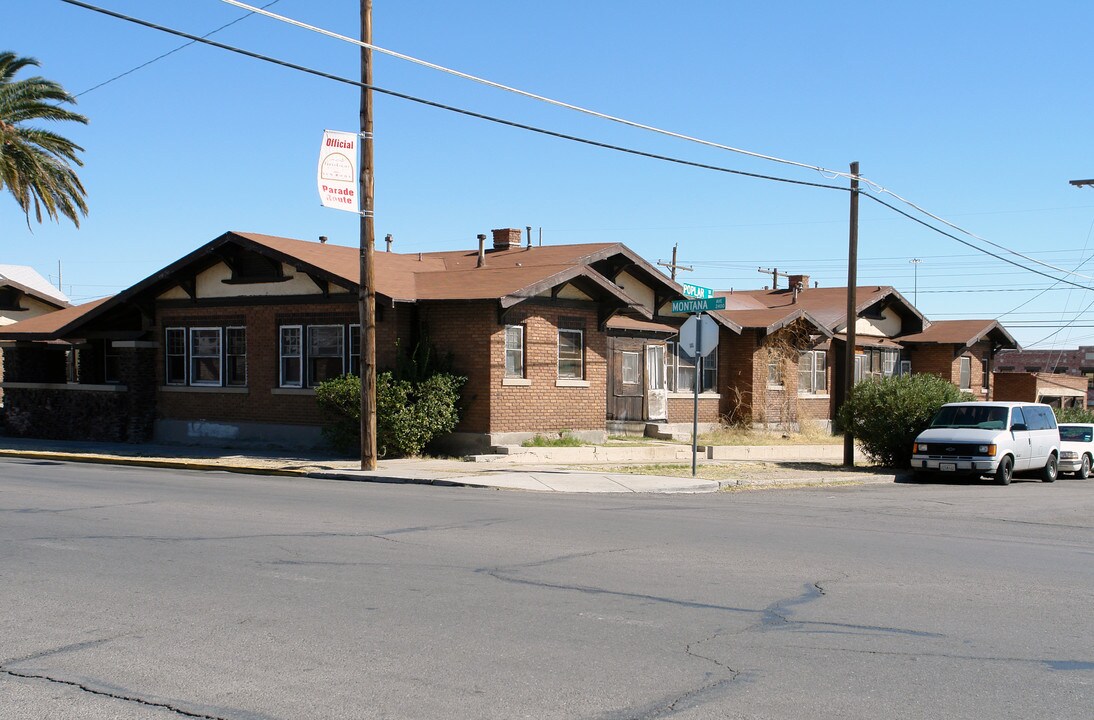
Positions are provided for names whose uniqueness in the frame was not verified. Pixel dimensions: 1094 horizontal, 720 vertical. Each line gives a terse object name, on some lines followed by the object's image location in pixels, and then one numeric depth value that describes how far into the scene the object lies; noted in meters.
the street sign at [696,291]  19.55
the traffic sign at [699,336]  19.08
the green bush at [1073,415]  35.31
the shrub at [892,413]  23.94
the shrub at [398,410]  21.48
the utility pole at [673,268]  45.01
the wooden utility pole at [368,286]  18.72
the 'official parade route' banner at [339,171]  18.16
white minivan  21.25
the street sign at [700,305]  19.33
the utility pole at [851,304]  23.64
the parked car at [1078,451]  24.89
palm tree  30.20
